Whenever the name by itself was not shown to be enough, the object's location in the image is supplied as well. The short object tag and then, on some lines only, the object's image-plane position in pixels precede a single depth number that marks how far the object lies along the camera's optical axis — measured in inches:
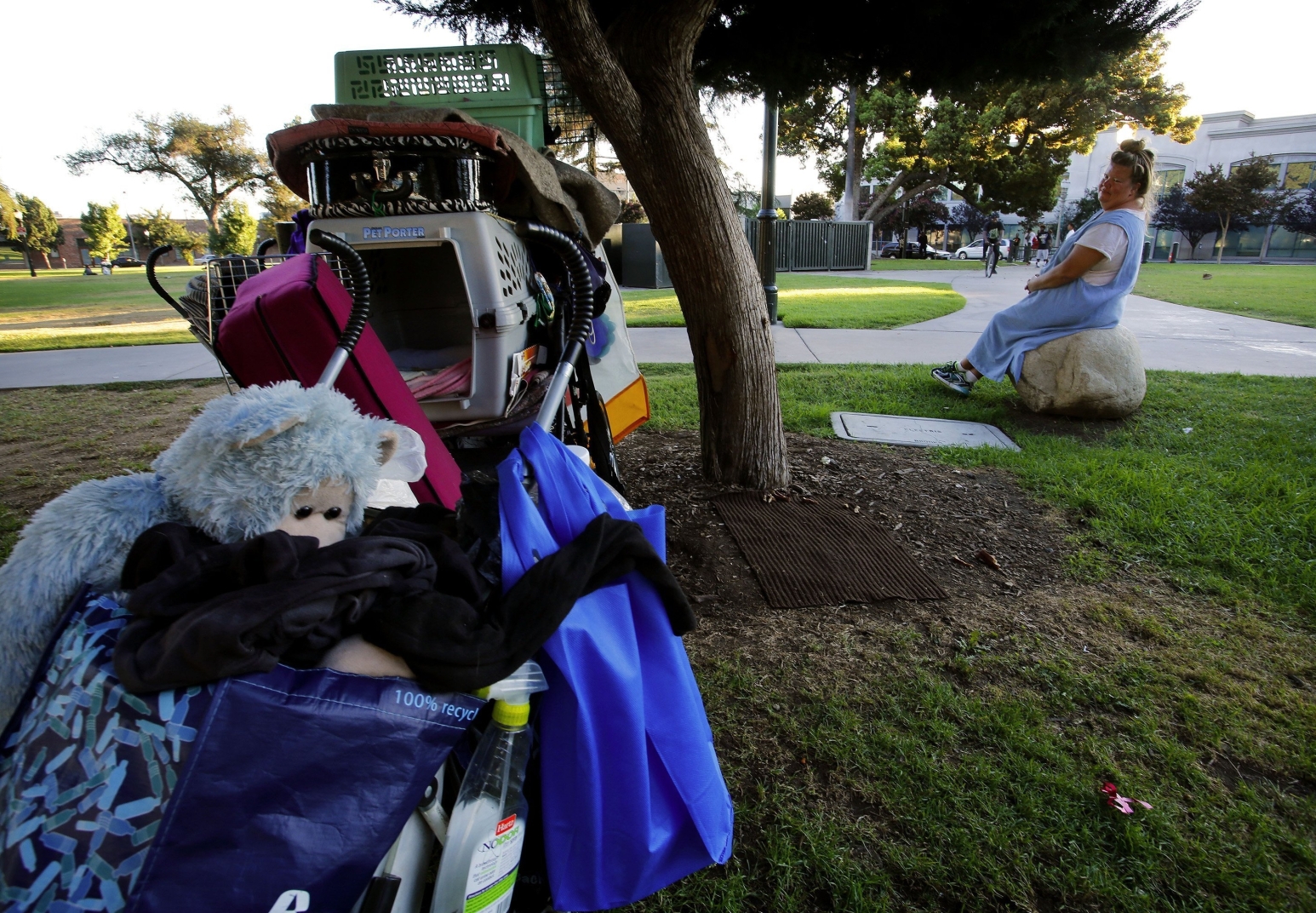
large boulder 184.5
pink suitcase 84.3
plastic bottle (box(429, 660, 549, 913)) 43.3
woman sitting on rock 178.5
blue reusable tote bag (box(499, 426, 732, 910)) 47.1
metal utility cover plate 177.5
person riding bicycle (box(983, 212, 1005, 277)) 931.3
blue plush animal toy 41.7
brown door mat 108.3
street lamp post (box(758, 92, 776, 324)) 255.5
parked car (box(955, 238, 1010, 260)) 1540.0
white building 1786.4
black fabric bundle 36.1
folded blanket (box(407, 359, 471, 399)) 118.0
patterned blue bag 34.1
